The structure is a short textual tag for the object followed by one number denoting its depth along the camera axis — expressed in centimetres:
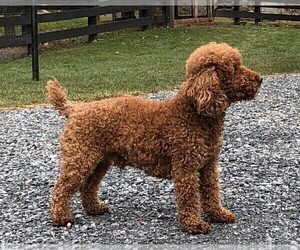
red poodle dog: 459
